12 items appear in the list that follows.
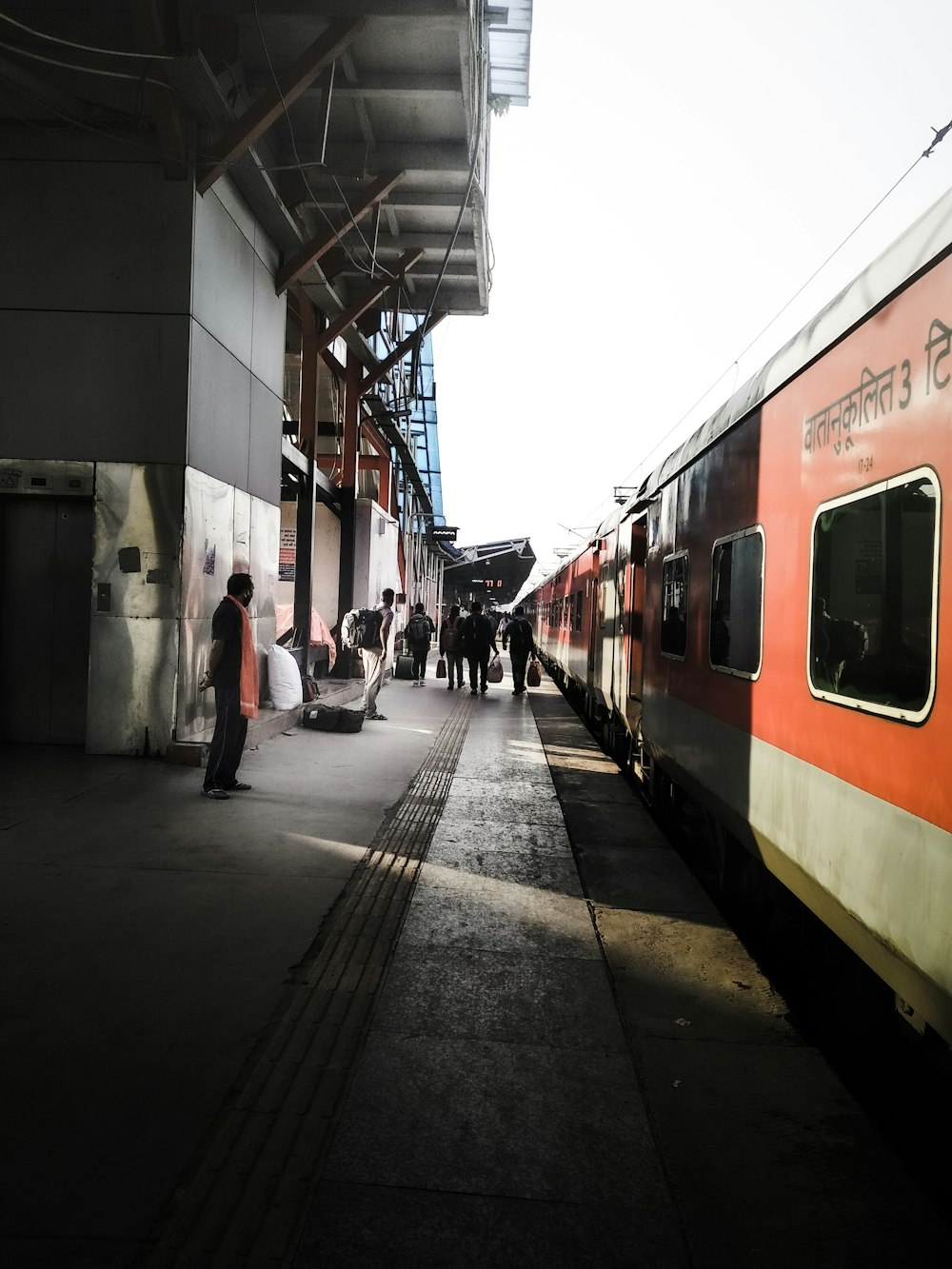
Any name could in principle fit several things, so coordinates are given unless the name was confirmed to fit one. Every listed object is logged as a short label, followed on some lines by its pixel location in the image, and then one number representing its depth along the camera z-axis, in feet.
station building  26.50
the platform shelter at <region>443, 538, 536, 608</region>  131.85
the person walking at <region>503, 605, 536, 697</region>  61.05
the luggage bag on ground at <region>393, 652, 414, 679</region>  65.51
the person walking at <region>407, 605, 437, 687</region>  63.16
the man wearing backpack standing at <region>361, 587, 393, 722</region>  41.39
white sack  36.27
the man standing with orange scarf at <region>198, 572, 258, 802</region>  23.35
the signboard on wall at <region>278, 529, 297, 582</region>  50.55
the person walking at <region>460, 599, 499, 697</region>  59.27
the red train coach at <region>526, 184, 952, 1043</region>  8.54
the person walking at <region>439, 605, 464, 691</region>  62.03
